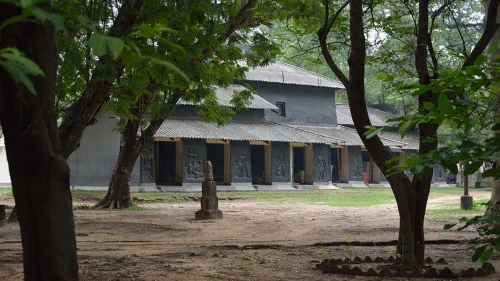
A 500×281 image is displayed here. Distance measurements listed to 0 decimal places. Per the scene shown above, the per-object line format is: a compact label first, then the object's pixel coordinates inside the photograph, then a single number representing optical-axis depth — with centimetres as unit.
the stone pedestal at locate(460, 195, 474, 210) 2025
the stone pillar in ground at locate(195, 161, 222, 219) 1862
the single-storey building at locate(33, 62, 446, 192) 3231
